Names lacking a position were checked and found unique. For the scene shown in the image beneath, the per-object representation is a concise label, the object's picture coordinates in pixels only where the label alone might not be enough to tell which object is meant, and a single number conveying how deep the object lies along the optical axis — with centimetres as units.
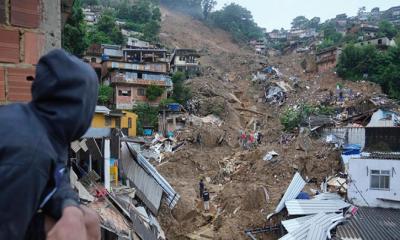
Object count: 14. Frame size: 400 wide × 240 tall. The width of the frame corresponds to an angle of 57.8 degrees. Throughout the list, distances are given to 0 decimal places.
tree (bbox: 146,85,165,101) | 3105
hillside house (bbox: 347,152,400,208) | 1076
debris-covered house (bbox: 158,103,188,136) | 2919
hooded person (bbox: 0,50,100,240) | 95
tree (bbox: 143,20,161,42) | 4731
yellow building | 1635
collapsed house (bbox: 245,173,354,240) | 961
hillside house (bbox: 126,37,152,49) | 4091
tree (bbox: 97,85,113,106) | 2922
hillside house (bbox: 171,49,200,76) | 4103
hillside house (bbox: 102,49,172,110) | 3069
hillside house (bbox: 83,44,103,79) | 3361
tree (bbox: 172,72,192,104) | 3328
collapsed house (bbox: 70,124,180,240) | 753
